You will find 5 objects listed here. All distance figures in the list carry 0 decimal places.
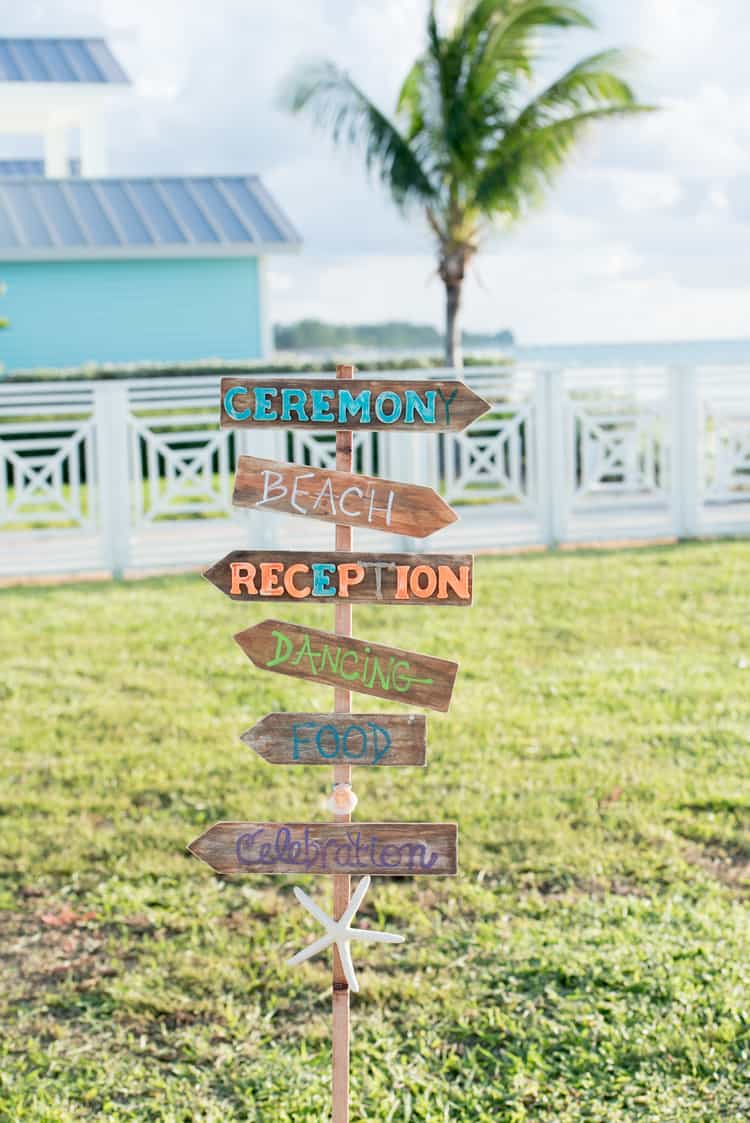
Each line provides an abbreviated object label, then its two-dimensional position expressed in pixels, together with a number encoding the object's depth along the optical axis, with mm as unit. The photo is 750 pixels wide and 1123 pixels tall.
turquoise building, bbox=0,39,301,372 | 18625
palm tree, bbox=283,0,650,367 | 16641
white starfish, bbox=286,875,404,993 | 3018
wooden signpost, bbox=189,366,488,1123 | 2979
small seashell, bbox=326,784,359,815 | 3113
